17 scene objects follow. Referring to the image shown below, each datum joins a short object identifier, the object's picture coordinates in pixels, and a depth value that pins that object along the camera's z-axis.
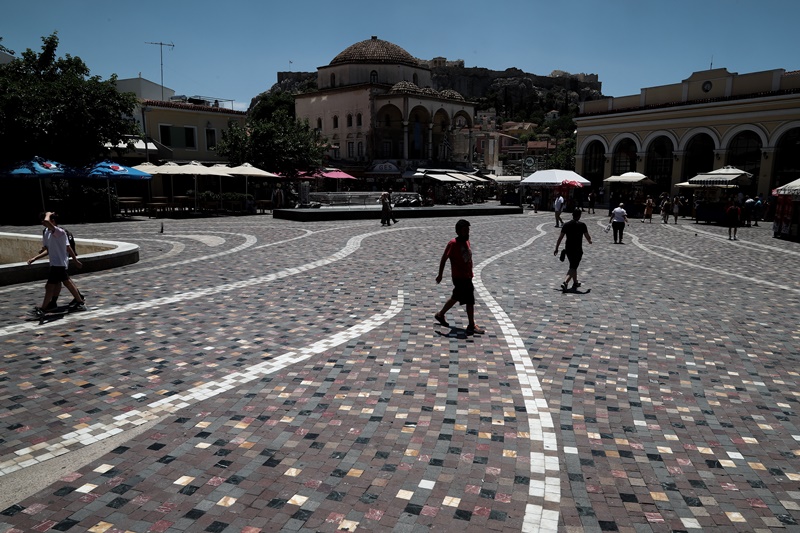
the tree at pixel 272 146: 35.88
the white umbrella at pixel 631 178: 36.25
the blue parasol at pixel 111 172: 25.44
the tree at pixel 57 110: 23.64
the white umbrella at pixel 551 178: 30.23
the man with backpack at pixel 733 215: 21.22
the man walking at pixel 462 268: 7.76
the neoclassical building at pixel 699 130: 34.34
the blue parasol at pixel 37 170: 23.22
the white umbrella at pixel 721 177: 29.73
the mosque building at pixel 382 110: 57.84
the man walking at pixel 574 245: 10.84
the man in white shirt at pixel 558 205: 24.97
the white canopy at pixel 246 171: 30.36
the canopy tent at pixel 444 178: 41.66
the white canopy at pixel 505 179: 51.28
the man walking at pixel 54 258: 8.48
